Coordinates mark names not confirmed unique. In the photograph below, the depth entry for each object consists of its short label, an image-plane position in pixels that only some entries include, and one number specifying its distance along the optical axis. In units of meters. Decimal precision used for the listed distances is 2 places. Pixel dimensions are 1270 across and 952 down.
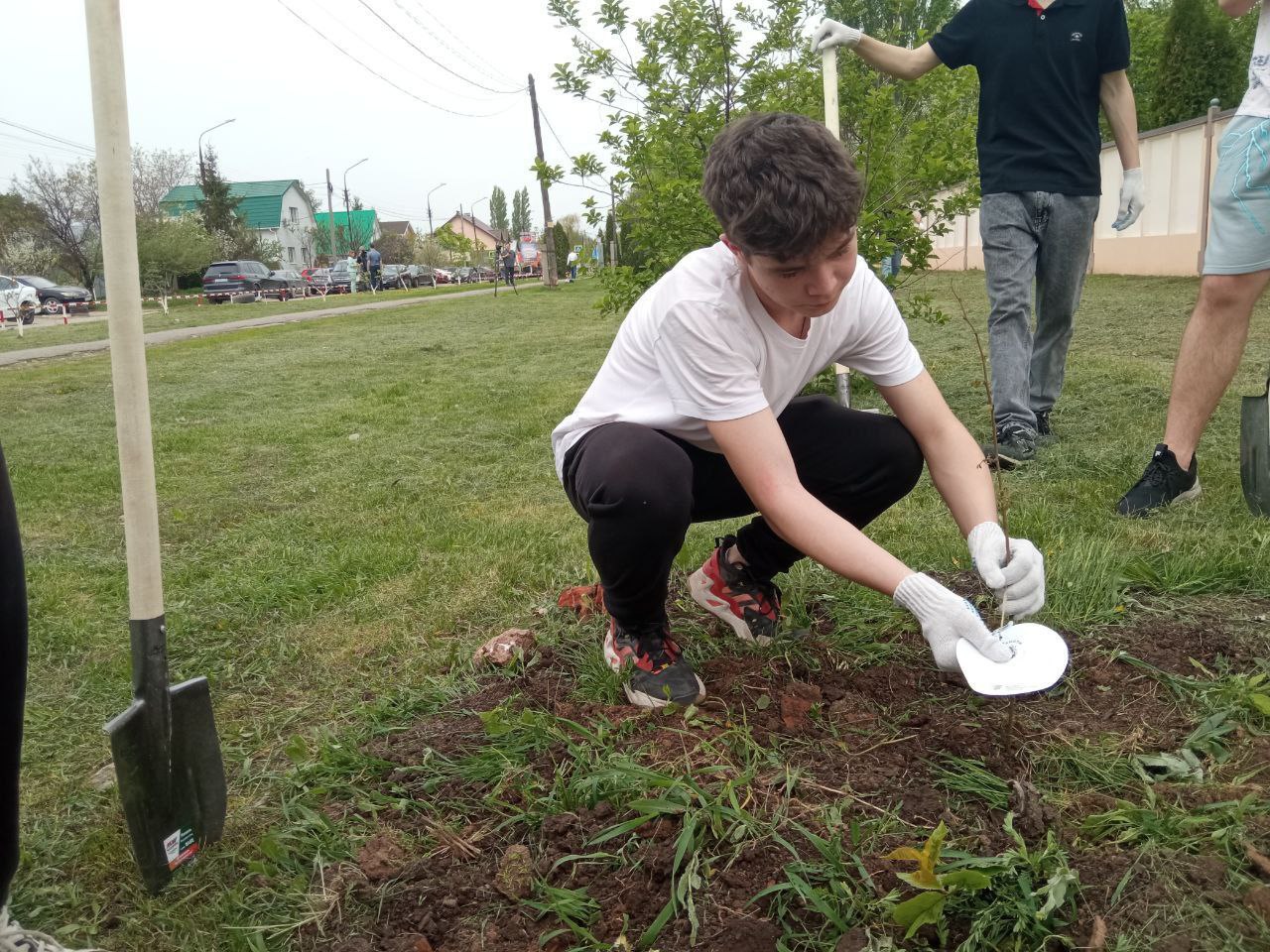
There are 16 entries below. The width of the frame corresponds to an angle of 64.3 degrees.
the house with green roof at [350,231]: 58.62
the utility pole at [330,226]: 54.22
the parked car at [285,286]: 31.20
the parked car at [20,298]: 22.03
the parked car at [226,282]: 27.81
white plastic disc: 1.60
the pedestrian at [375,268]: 35.53
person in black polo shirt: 4.04
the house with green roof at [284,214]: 63.09
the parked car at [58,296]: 26.56
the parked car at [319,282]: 36.87
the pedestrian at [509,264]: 30.73
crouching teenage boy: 1.67
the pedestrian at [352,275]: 35.03
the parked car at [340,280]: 37.66
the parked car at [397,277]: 39.72
